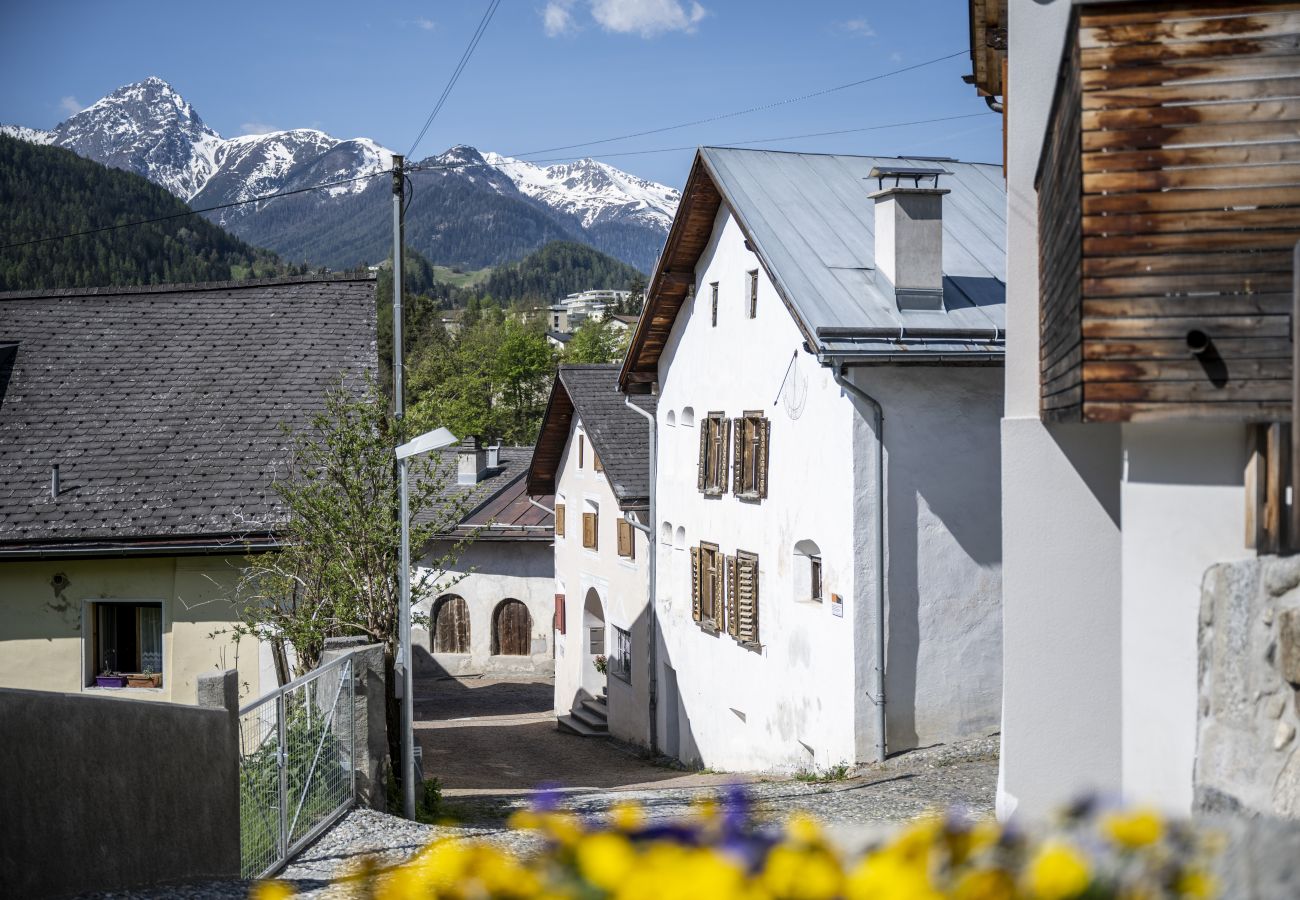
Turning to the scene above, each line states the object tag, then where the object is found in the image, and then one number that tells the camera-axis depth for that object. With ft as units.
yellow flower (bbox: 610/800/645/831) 7.57
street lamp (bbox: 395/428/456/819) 37.81
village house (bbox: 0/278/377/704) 43.83
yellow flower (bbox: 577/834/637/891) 6.44
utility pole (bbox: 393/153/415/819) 38.40
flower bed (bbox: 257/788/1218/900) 6.43
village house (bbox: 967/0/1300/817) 18.48
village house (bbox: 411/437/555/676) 115.96
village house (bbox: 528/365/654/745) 79.46
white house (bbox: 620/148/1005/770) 50.49
